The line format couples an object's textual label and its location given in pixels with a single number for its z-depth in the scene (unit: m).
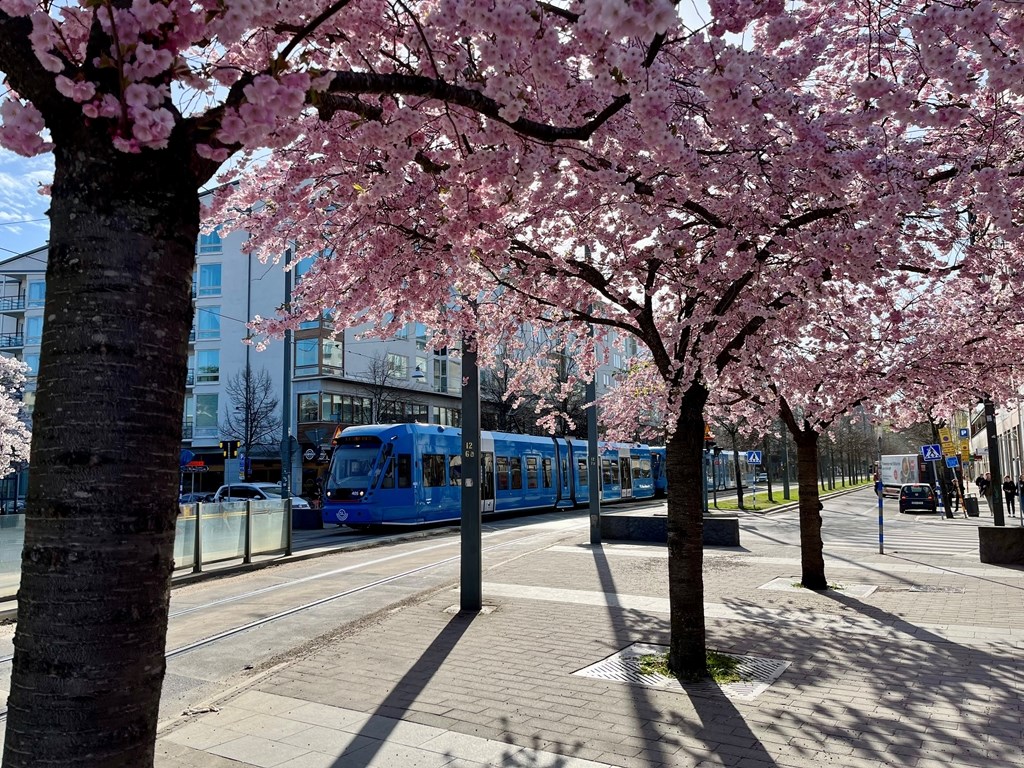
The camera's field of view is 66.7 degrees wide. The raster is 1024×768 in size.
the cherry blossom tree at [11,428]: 28.84
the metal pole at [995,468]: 22.92
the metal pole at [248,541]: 15.69
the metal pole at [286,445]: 25.33
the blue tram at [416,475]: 23.23
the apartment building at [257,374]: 46.72
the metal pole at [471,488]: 9.73
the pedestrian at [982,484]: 36.29
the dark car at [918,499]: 33.49
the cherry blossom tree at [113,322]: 2.49
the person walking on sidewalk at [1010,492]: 28.33
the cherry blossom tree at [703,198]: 4.73
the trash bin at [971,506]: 31.29
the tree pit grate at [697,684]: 6.21
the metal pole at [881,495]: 16.20
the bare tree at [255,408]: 44.06
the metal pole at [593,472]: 17.70
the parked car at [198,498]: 32.20
